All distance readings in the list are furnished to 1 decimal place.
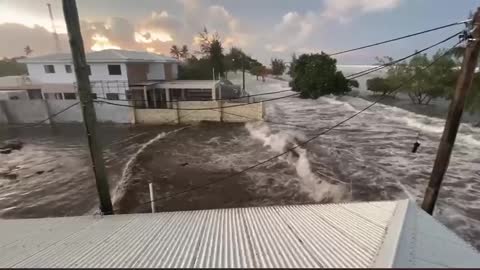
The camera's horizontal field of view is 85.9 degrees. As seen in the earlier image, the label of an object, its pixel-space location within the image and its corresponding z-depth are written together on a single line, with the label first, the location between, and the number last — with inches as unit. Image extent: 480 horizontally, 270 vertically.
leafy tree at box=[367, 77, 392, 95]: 1456.4
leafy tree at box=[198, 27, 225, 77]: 1652.3
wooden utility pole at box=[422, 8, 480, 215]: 202.1
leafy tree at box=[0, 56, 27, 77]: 2011.6
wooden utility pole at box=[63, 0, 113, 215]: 231.5
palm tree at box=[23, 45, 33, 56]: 3063.0
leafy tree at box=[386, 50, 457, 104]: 1072.8
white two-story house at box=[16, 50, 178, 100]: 954.7
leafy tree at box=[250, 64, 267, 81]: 2637.8
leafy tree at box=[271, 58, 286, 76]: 3184.1
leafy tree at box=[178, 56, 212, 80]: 1491.8
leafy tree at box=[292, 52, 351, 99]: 1413.6
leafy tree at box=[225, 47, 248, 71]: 2495.1
